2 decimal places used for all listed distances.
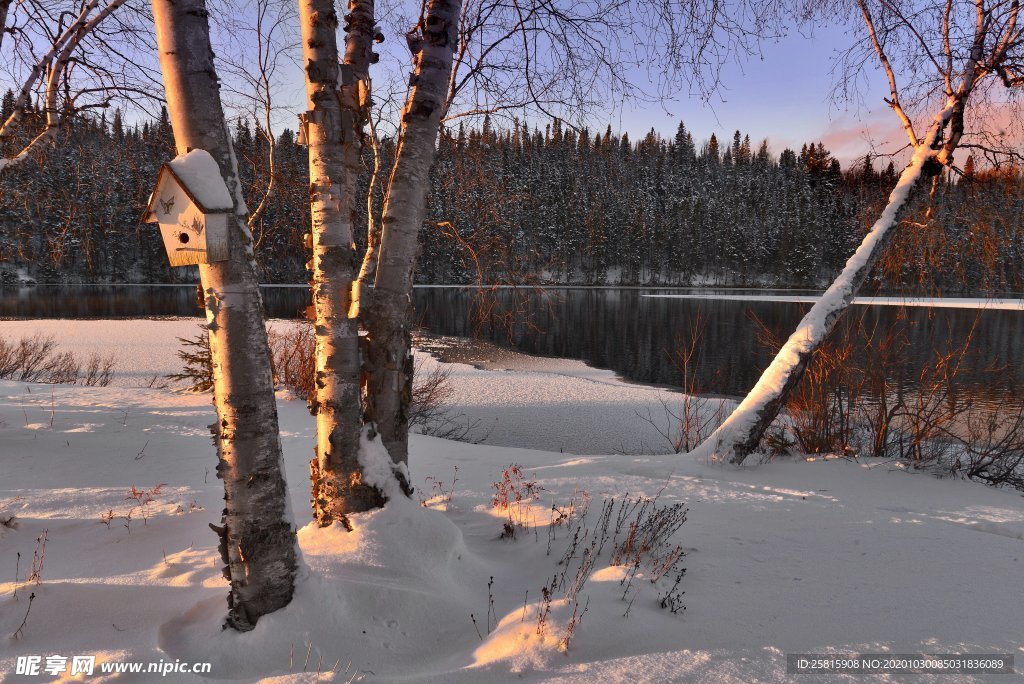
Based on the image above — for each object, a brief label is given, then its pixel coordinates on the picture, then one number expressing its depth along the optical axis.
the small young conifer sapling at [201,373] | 9.95
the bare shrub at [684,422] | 8.68
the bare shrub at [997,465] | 6.39
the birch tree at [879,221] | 5.76
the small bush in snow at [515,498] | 4.02
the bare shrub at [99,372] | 11.89
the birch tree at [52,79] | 5.18
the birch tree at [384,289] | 3.03
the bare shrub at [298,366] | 10.59
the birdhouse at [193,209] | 1.99
